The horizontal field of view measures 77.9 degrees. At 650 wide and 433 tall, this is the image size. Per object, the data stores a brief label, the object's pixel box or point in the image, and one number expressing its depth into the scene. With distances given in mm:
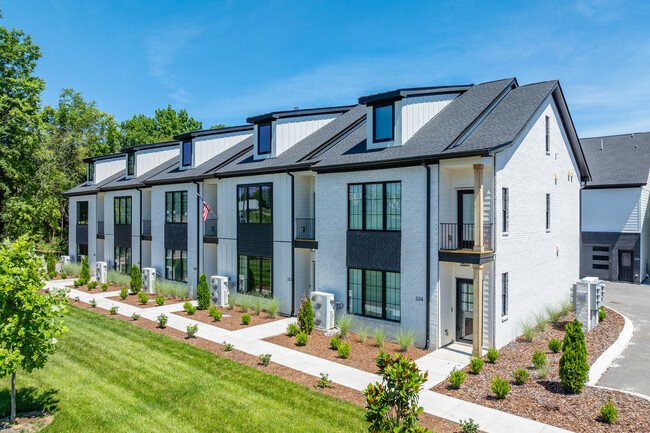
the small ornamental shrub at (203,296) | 18969
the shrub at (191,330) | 14391
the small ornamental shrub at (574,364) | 9672
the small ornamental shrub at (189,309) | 17828
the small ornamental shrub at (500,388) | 9414
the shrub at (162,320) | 15609
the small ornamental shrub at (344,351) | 12323
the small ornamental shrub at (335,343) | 12993
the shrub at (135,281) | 22922
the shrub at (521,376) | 10281
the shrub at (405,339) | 12974
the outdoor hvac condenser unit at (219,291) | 19641
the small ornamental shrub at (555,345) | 12875
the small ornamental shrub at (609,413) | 8208
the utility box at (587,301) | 15212
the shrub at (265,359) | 11617
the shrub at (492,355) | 11844
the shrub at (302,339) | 13565
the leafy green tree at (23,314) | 7281
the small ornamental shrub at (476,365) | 10922
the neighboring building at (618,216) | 27656
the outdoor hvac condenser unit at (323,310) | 15164
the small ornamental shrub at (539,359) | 11102
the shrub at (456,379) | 9984
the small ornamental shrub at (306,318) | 15086
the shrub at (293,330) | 14555
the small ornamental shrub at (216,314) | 16747
